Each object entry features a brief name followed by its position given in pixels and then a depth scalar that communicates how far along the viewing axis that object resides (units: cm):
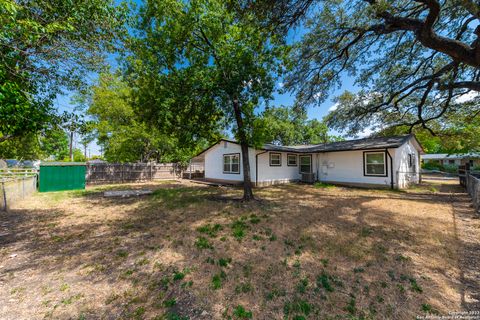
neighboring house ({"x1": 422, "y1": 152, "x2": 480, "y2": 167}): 3118
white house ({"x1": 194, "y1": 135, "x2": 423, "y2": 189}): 1111
